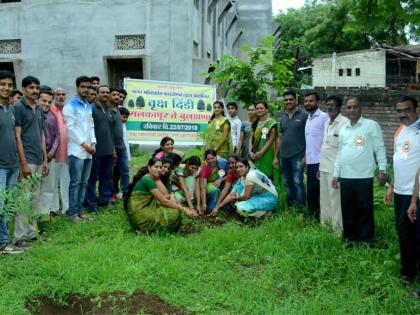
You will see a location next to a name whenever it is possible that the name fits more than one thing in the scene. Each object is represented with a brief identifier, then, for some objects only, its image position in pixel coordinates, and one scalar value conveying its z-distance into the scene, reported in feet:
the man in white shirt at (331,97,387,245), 15.34
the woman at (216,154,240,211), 21.42
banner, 28.81
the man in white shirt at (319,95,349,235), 17.12
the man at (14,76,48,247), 16.07
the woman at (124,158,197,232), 17.89
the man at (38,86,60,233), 18.98
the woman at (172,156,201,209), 21.42
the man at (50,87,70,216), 19.74
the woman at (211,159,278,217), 20.30
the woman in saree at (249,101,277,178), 21.68
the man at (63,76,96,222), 19.61
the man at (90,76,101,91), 21.11
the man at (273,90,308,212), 20.08
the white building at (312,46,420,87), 82.99
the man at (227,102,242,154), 25.43
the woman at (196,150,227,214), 21.39
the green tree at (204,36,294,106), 25.71
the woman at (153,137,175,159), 21.06
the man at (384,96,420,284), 12.63
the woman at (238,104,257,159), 22.71
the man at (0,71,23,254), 14.76
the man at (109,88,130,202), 22.35
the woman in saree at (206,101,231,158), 23.86
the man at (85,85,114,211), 20.94
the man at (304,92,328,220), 18.67
